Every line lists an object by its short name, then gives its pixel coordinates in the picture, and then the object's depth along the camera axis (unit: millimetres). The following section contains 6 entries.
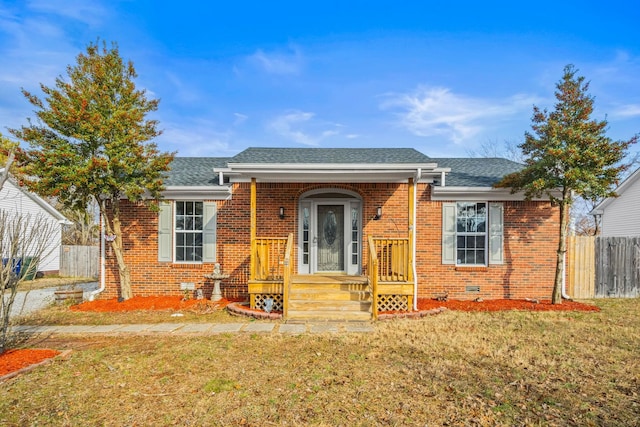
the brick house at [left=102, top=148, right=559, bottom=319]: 9570
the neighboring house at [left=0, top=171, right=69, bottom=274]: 17500
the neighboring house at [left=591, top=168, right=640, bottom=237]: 16312
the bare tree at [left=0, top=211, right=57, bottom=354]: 4781
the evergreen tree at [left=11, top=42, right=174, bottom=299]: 7934
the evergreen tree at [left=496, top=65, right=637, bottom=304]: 8039
